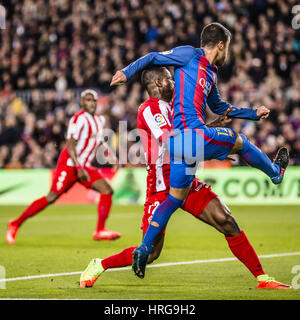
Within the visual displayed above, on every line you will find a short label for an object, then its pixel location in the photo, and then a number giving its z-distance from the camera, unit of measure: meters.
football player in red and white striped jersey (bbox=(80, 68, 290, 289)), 13.34
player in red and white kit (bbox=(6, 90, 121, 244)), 22.52
